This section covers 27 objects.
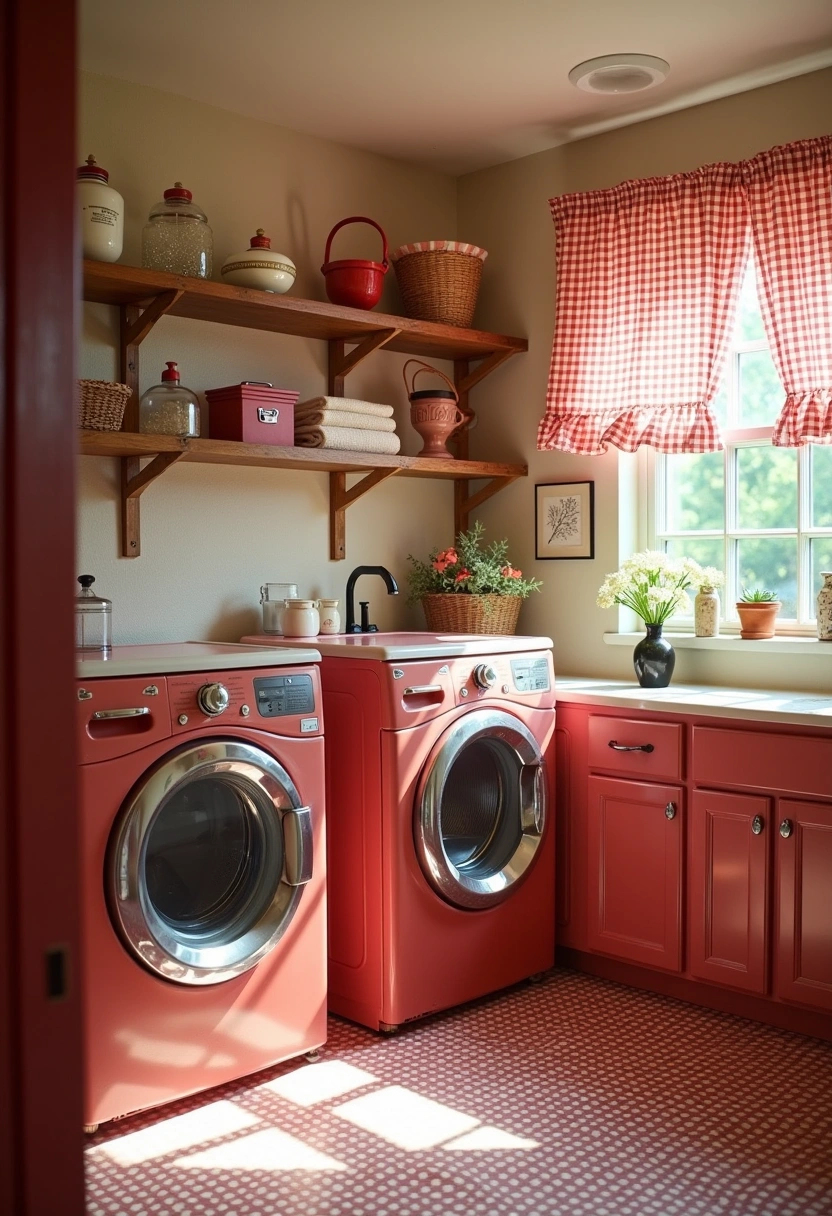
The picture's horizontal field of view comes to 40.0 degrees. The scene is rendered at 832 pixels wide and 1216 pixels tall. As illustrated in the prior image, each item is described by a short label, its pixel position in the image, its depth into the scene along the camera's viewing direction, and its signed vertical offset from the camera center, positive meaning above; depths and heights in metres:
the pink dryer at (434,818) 2.94 -0.62
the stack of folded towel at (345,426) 3.36 +0.49
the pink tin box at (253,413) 3.21 +0.50
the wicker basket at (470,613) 3.70 -0.08
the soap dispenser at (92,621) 2.93 -0.08
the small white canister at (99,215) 2.88 +0.95
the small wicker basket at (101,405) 2.81 +0.46
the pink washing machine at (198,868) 2.40 -0.63
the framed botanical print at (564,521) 3.83 +0.23
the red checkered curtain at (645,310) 3.41 +0.87
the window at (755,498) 3.39 +0.28
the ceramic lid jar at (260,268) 3.21 +0.91
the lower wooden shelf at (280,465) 2.94 +0.37
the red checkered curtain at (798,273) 3.16 +0.88
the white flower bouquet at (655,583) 3.39 +0.02
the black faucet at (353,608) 3.52 -0.06
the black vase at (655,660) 3.42 -0.22
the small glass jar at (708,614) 3.51 -0.08
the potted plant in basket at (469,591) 3.71 -0.01
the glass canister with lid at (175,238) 3.12 +0.96
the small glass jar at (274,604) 3.46 -0.04
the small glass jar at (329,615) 3.47 -0.08
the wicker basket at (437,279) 3.73 +1.02
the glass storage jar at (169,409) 3.10 +0.49
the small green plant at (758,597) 3.41 -0.03
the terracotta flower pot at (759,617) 3.37 -0.09
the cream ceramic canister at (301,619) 3.32 -0.09
